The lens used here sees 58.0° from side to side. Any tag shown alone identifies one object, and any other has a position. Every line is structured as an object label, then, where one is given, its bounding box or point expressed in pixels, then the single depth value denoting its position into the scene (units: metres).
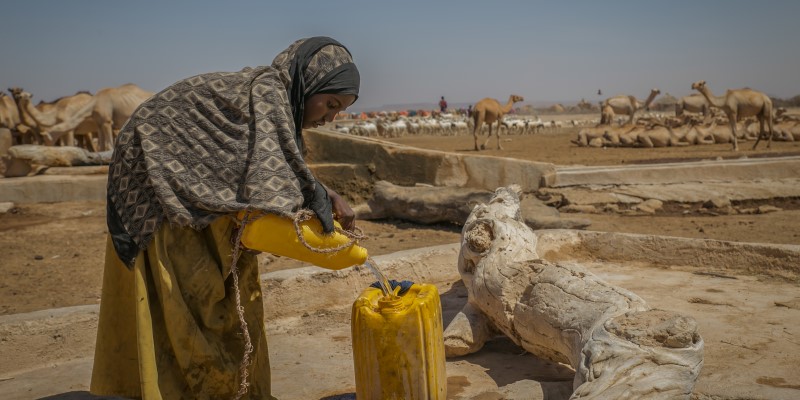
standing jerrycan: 2.91
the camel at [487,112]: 22.72
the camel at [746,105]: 18.98
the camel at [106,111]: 15.55
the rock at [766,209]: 8.63
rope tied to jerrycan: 2.45
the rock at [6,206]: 9.16
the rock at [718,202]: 8.88
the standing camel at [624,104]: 31.47
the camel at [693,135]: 21.36
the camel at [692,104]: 35.69
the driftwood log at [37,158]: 10.64
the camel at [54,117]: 15.51
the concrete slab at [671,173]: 9.66
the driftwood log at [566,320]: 2.68
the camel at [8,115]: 17.25
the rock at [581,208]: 8.95
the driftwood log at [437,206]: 7.57
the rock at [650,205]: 8.92
